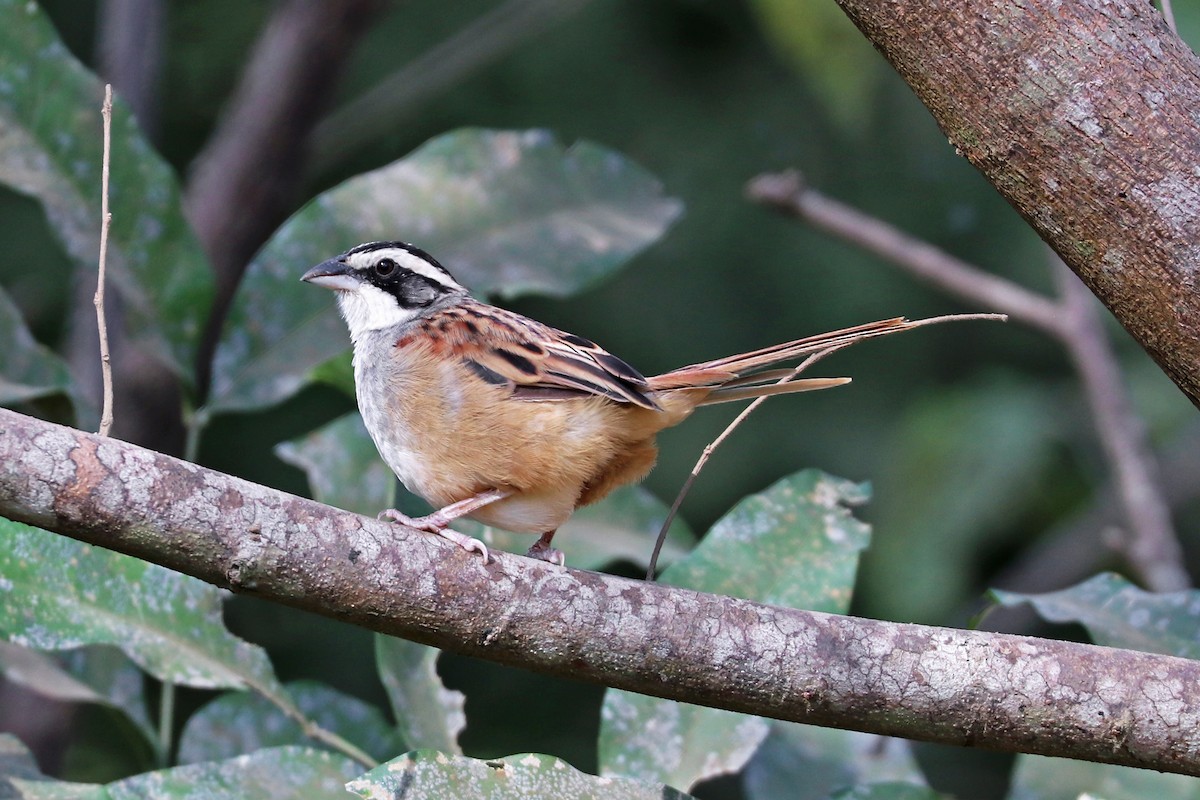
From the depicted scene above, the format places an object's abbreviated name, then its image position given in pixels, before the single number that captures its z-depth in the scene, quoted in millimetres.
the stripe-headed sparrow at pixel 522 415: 5426
